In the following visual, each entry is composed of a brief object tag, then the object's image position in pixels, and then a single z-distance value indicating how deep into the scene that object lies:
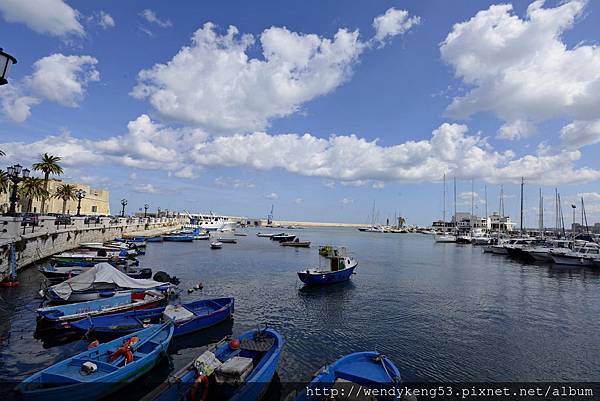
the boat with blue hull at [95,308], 19.11
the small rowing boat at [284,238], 111.94
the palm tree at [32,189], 57.10
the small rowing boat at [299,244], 94.99
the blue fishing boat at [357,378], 10.43
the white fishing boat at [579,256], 61.16
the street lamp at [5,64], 7.28
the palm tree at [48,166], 59.62
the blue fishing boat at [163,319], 17.98
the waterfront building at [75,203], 81.16
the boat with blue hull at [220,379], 11.14
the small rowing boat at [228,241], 98.32
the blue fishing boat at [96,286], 22.95
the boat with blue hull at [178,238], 94.83
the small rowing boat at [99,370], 11.41
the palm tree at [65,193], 75.62
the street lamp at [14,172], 29.28
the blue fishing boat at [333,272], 35.44
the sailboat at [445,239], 134.00
